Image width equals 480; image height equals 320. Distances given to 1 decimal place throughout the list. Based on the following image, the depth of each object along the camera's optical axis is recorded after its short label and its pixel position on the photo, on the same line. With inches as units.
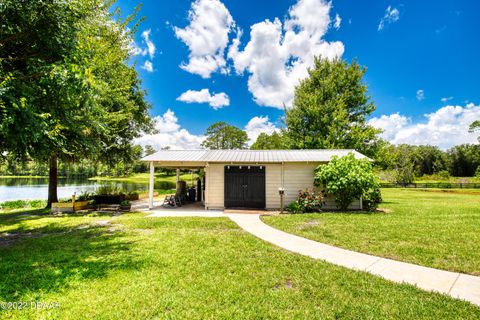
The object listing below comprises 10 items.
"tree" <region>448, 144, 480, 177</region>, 2073.7
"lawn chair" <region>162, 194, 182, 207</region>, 541.6
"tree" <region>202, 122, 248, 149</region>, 1979.6
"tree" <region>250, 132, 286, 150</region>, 1817.3
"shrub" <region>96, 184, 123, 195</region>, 677.7
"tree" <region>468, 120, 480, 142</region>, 1269.8
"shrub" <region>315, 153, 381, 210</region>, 422.9
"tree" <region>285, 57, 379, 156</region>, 794.2
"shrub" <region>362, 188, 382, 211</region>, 450.9
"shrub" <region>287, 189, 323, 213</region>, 437.9
